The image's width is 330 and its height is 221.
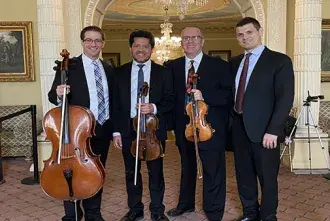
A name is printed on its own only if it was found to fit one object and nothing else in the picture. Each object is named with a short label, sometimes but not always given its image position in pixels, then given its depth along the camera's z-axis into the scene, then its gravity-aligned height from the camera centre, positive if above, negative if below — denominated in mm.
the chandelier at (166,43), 9128 +1226
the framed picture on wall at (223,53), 13197 +1320
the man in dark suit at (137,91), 3039 +7
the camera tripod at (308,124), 4953 -453
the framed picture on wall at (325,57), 6152 +535
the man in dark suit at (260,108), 2828 -131
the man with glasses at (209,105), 3084 -111
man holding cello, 2902 +37
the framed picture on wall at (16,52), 6121 +681
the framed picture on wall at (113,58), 13102 +1187
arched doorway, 5504 +1166
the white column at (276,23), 5496 +970
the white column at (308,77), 5031 +174
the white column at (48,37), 4980 +733
